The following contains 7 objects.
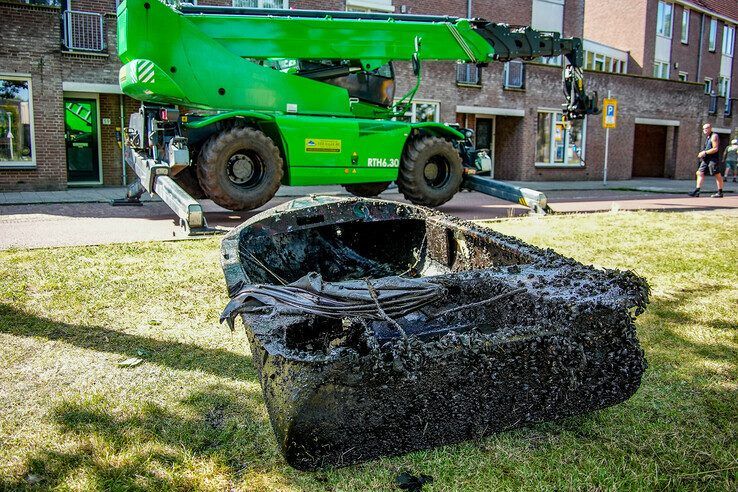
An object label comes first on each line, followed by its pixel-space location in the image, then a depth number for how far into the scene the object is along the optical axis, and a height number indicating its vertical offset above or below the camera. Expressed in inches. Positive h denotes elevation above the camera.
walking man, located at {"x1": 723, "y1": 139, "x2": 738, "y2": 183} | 1031.4 -3.3
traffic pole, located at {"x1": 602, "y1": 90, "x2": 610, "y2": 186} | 965.8 +26.0
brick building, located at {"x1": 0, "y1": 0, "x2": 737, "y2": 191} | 591.5 +77.2
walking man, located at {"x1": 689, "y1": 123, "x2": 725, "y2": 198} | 667.4 -4.7
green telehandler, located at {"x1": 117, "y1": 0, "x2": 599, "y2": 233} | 356.2 +30.5
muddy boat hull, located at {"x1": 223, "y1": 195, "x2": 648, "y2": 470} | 83.3 -30.0
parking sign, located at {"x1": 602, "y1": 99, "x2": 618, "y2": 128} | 799.7 +52.9
